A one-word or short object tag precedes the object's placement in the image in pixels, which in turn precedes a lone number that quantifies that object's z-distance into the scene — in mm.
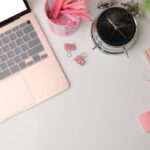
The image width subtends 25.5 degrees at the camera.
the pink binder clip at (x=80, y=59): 729
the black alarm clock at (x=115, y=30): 703
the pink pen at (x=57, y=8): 719
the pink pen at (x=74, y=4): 700
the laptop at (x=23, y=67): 715
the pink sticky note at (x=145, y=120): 701
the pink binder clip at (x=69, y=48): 736
